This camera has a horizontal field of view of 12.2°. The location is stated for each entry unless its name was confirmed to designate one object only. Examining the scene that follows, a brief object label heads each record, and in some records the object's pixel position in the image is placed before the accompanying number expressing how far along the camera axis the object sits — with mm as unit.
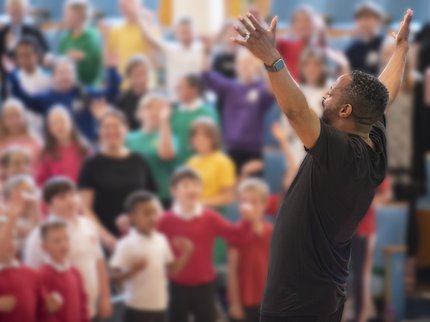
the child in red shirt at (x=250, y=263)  12891
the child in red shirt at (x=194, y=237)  12704
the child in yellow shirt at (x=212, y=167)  14110
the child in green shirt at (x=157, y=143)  14384
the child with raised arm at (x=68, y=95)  15761
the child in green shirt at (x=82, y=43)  16727
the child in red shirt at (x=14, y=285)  10981
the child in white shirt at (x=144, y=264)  12221
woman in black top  13446
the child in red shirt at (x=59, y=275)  11370
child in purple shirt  15112
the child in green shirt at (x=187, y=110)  15097
